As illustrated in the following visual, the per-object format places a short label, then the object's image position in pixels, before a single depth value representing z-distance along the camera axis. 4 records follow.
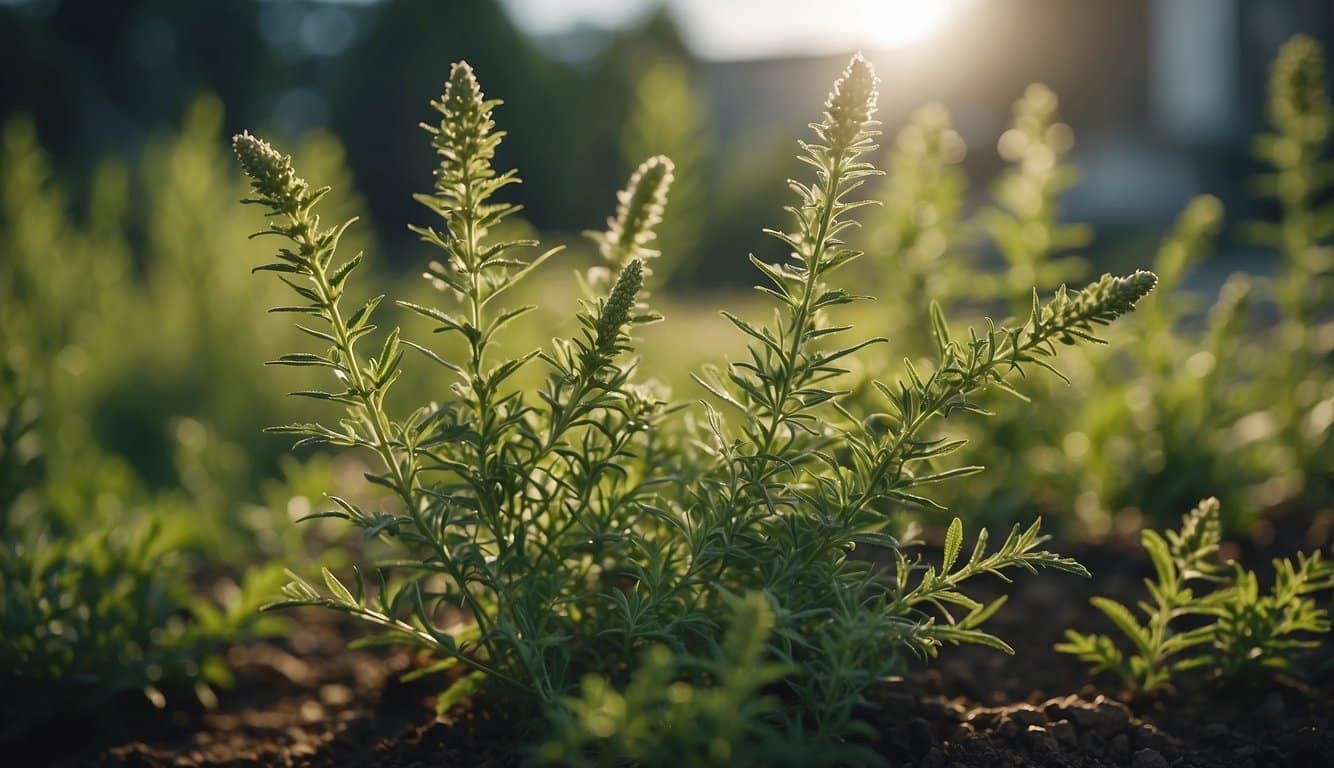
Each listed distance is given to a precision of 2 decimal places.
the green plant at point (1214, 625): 1.03
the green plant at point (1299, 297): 1.41
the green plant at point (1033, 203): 1.36
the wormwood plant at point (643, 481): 0.91
